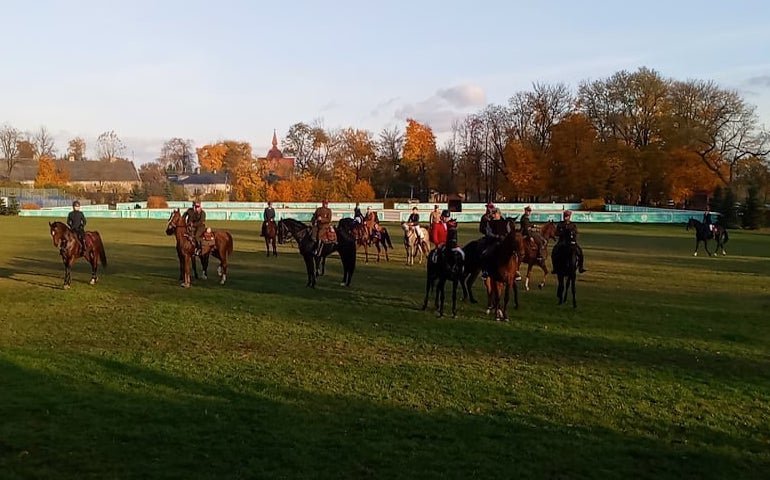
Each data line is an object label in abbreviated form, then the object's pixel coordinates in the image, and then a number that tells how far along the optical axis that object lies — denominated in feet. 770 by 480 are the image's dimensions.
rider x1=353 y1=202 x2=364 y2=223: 85.74
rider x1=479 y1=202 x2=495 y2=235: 57.47
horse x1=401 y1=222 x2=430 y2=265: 81.20
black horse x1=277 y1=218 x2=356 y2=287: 58.49
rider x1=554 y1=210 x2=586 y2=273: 49.75
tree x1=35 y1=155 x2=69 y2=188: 285.64
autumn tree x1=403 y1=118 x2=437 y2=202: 277.03
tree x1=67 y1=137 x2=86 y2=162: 390.62
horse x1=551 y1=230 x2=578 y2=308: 48.88
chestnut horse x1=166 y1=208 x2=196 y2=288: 56.95
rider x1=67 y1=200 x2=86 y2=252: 59.11
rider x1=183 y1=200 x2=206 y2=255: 58.54
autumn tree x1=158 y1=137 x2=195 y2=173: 431.02
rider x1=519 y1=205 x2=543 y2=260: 52.60
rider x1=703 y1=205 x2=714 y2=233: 95.35
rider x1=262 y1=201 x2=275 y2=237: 90.12
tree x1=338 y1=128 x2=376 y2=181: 274.36
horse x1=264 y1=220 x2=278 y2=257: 89.02
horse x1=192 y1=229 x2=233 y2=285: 59.67
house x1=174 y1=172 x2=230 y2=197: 382.42
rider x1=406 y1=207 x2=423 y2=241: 81.00
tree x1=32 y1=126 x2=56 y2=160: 354.13
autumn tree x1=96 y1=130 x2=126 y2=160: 380.80
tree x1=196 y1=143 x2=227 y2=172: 382.42
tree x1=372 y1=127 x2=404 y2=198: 279.08
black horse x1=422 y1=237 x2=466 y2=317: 44.29
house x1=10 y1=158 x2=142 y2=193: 331.77
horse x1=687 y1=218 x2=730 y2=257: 95.04
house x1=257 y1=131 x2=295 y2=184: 275.59
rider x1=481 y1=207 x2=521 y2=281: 44.31
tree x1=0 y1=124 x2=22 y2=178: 320.70
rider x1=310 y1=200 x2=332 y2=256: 59.58
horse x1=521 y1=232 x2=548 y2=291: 55.11
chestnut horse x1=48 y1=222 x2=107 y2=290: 56.13
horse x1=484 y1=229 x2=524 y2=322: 42.47
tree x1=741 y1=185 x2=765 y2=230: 169.21
